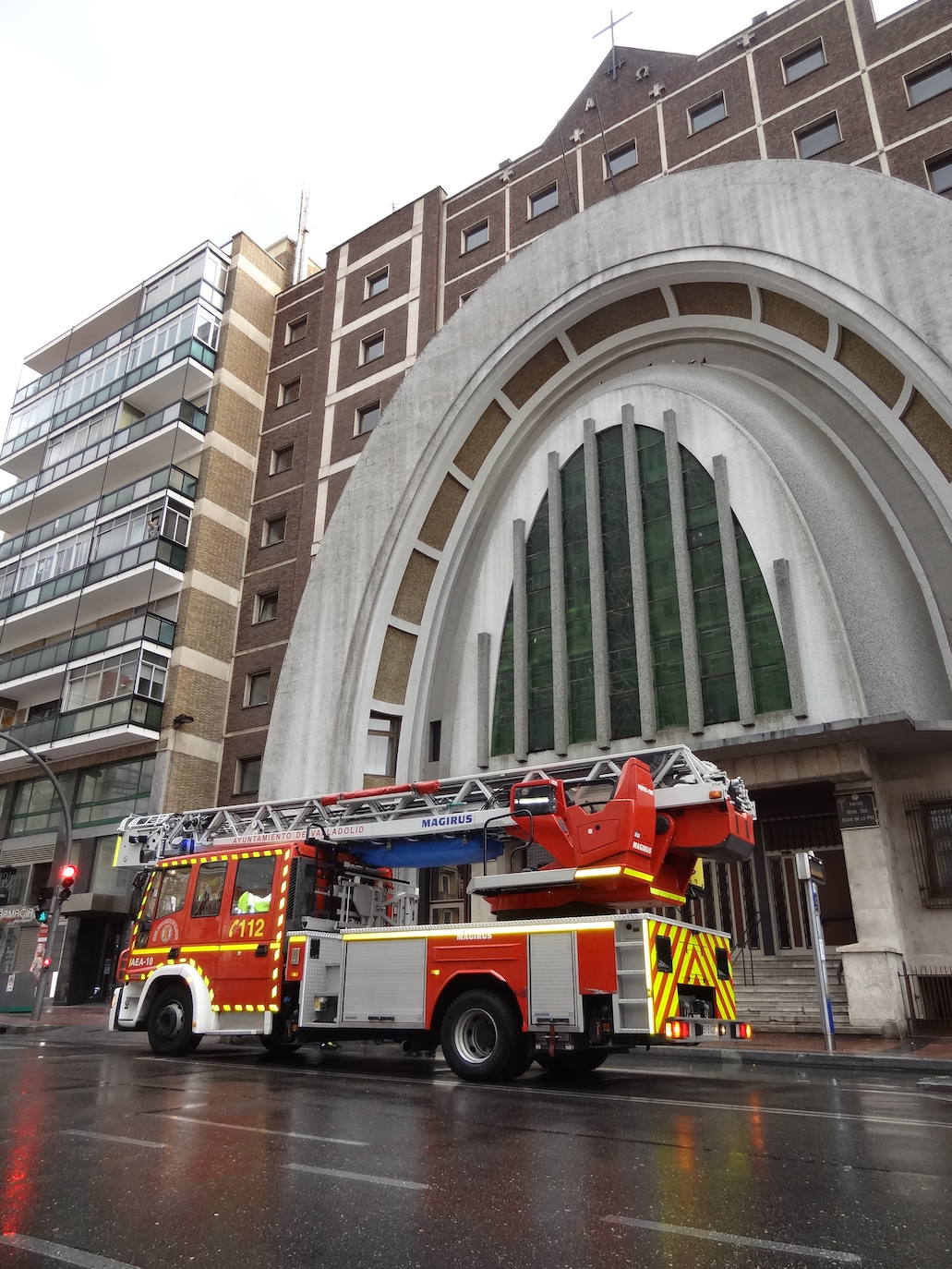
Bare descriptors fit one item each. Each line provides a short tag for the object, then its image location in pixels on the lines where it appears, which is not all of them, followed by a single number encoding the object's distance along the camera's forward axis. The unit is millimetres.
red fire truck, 9914
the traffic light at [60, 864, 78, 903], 23531
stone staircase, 17422
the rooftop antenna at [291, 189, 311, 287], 43219
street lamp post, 23059
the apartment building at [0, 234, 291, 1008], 30812
